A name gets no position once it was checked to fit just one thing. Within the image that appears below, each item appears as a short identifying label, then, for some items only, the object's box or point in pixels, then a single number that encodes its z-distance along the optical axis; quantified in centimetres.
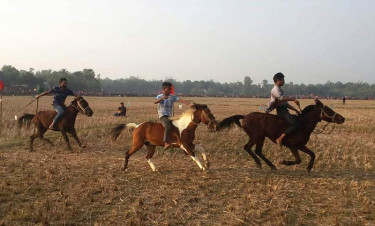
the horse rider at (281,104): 856
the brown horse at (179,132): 834
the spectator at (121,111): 2384
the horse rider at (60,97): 1211
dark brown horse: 863
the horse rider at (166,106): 862
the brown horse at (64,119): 1192
